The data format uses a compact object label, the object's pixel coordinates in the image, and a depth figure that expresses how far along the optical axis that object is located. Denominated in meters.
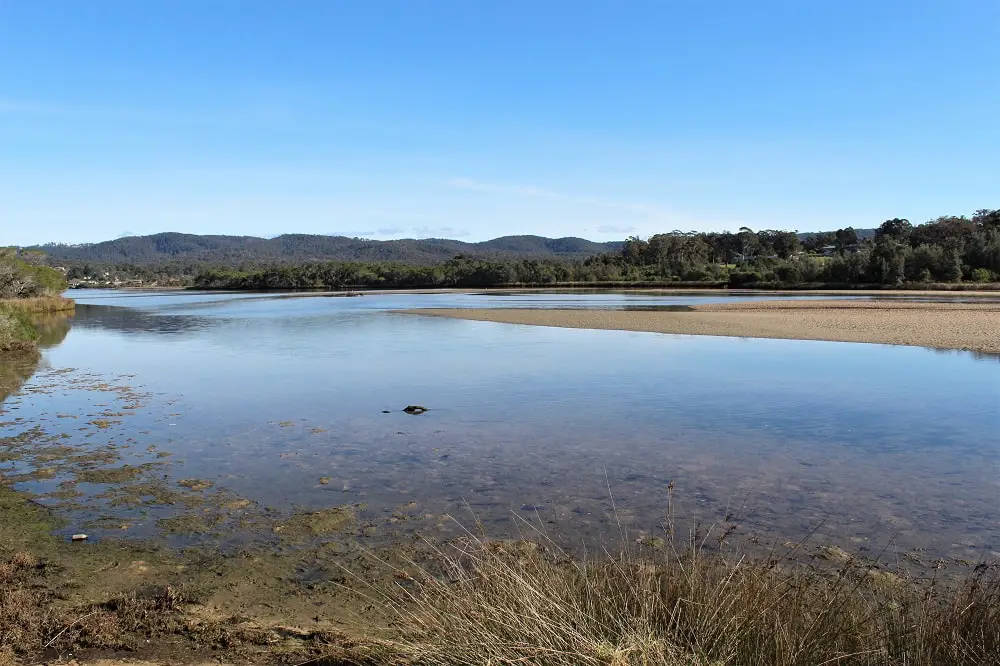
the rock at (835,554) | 6.51
